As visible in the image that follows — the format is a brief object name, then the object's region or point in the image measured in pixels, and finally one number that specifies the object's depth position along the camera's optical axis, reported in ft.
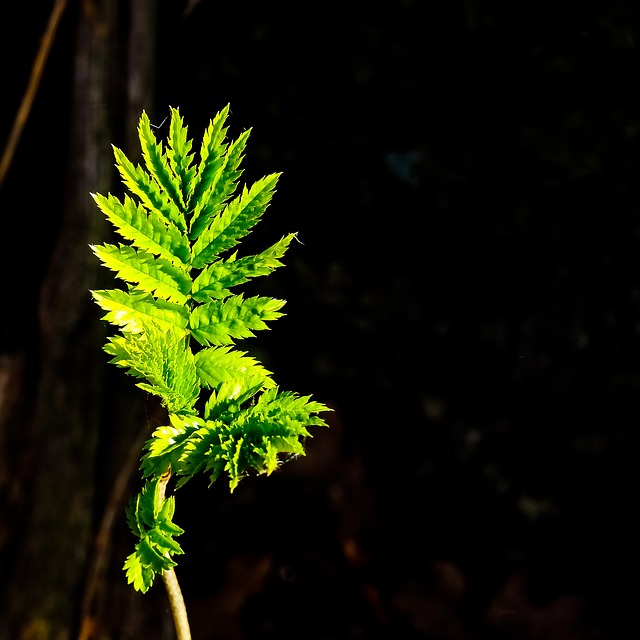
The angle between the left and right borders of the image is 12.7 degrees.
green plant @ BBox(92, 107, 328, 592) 2.74
